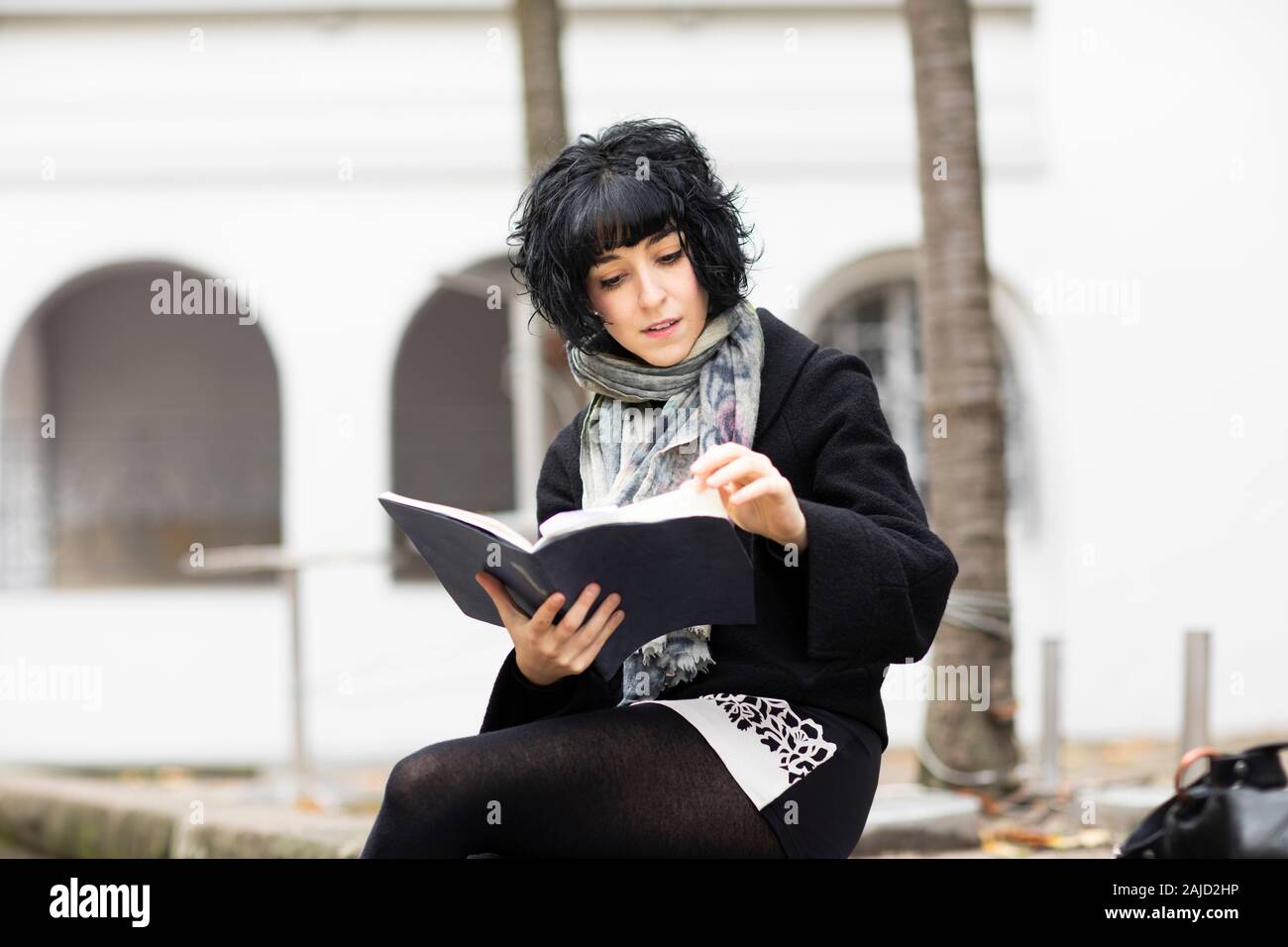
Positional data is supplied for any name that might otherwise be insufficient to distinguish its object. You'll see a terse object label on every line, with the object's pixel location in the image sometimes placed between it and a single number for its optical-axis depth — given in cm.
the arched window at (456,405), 952
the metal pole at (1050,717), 516
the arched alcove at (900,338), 922
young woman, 191
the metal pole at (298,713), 633
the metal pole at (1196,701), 462
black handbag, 208
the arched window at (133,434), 984
